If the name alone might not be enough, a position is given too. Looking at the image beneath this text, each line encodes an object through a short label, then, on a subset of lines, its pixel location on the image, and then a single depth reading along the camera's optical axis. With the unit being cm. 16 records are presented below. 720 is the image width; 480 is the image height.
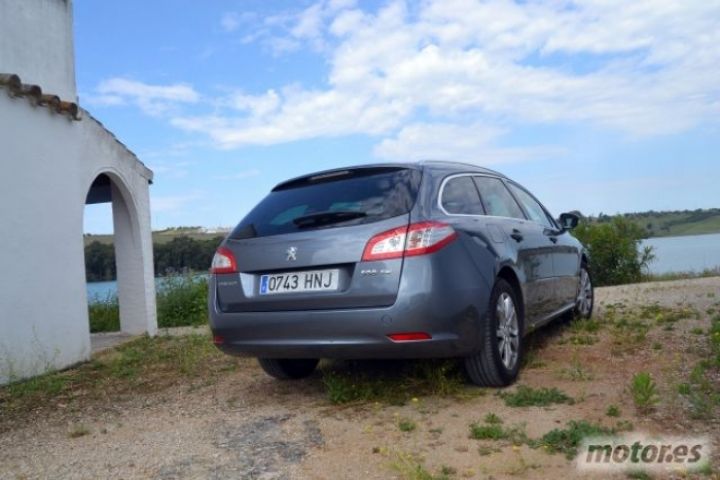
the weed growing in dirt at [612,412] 355
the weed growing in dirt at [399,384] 430
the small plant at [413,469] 284
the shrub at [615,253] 1759
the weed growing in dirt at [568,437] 313
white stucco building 600
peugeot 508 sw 378
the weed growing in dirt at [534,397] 390
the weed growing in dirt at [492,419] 357
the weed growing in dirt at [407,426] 359
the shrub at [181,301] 1227
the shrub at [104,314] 1143
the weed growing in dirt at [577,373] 446
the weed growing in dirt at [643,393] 347
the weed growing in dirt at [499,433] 332
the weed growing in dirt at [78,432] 406
